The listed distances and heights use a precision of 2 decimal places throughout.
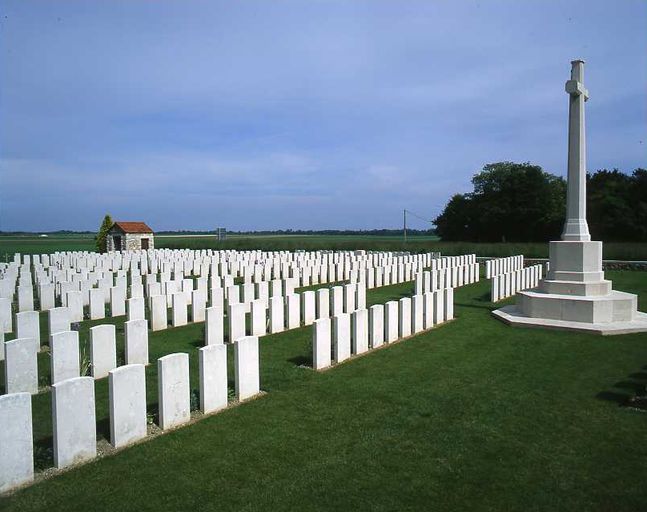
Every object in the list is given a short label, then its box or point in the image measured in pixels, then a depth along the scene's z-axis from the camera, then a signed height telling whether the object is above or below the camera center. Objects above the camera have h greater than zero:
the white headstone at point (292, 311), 9.97 -1.50
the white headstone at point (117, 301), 11.39 -1.44
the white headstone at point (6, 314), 8.67 -1.31
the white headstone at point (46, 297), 12.14 -1.41
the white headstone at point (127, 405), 4.57 -1.56
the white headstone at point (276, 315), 9.56 -1.52
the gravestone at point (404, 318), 9.23 -1.55
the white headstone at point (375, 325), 8.34 -1.51
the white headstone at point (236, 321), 8.41 -1.44
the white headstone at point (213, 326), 8.22 -1.48
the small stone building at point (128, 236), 34.44 +0.16
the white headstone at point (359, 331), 7.95 -1.54
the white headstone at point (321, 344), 7.20 -1.57
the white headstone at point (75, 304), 10.28 -1.36
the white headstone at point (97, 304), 10.98 -1.46
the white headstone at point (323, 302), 10.38 -1.38
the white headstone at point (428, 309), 10.04 -1.51
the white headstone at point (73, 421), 4.12 -1.55
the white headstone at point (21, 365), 5.88 -1.51
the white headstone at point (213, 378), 5.42 -1.56
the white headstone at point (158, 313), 9.71 -1.48
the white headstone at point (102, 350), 6.69 -1.52
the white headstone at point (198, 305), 10.71 -1.45
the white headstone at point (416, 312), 9.65 -1.51
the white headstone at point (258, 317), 9.08 -1.48
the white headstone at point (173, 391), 5.01 -1.56
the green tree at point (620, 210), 39.03 +1.88
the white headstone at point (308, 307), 10.32 -1.48
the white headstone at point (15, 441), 3.78 -1.55
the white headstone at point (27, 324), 7.46 -1.29
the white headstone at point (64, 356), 6.18 -1.47
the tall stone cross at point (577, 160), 10.91 +1.62
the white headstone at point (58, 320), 7.93 -1.30
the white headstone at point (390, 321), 8.71 -1.52
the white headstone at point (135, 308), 9.13 -1.28
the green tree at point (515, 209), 47.14 +2.47
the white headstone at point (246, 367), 5.88 -1.56
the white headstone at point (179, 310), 10.26 -1.49
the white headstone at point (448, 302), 11.02 -1.51
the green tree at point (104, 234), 35.62 +0.34
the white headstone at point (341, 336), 7.54 -1.53
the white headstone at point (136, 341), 7.18 -1.51
